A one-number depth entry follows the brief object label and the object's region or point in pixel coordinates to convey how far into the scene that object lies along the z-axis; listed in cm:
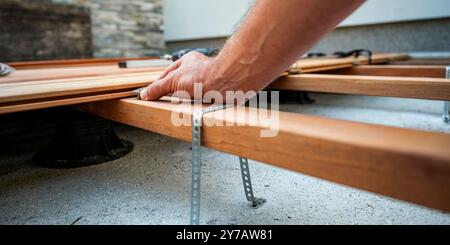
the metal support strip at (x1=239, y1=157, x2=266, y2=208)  90
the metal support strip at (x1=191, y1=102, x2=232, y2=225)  64
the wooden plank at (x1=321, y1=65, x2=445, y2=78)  143
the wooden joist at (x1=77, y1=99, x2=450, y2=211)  40
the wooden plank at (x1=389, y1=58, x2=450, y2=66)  192
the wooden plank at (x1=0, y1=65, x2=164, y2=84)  110
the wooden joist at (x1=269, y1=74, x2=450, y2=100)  101
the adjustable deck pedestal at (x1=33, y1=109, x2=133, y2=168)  125
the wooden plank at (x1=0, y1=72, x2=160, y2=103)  72
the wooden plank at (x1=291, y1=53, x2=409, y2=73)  160
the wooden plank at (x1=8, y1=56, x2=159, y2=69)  182
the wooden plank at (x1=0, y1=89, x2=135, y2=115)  69
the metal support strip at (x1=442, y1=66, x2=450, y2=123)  172
